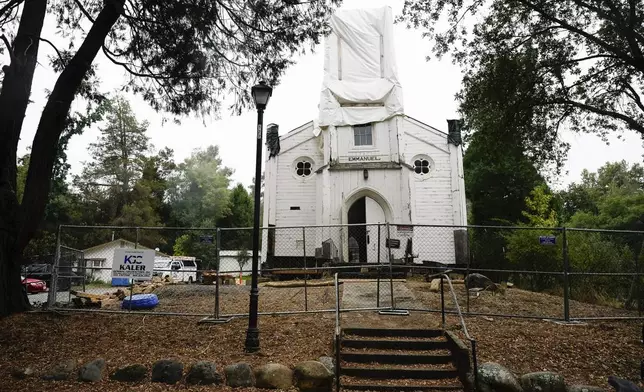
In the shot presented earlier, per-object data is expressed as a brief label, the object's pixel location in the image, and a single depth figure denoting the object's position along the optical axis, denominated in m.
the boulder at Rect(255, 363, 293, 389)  5.96
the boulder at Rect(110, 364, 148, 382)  6.14
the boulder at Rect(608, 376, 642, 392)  4.53
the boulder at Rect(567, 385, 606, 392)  5.63
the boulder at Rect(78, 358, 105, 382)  6.13
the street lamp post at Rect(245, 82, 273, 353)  6.95
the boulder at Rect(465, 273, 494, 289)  13.02
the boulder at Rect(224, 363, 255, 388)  6.02
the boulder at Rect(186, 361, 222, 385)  6.06
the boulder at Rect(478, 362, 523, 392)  5.74
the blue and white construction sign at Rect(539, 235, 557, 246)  8.80
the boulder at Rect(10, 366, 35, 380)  6.14
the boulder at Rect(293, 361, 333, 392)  5.94
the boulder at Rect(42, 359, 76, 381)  6.16
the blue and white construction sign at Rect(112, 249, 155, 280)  8.73
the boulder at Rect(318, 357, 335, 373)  6.16
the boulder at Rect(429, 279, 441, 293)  12.23
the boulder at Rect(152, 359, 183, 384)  6.11
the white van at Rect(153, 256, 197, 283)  21.05
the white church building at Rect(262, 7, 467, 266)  19.59
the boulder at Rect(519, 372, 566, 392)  5.73
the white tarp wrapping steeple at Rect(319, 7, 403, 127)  20.83
